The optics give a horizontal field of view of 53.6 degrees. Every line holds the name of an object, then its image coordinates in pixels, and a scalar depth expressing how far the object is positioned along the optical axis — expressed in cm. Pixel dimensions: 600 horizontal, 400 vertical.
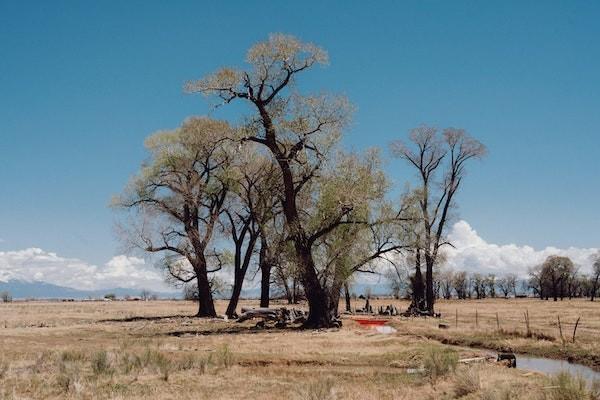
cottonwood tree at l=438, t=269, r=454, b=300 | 14399
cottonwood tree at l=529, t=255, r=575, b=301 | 12475
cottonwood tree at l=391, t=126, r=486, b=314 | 4316
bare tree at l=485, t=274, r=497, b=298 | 15500
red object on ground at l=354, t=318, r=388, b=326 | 3528
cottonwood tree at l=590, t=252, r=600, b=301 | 12475
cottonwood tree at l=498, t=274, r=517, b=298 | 16725
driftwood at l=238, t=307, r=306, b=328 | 3631
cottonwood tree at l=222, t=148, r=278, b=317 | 3850
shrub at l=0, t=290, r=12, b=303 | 10881
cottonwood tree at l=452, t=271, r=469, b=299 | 14762
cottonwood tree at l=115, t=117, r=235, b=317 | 4228
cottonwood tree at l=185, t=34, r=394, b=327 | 3148
